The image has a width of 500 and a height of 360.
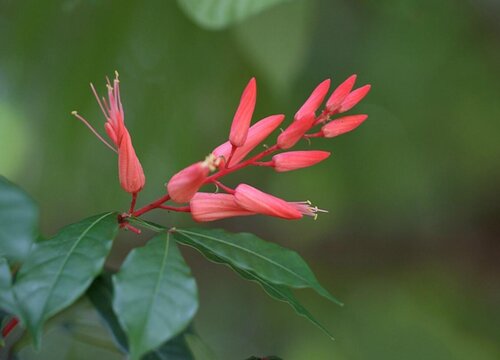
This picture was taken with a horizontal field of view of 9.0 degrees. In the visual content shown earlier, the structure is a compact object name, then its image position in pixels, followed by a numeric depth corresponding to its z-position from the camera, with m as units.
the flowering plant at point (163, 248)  1.30
